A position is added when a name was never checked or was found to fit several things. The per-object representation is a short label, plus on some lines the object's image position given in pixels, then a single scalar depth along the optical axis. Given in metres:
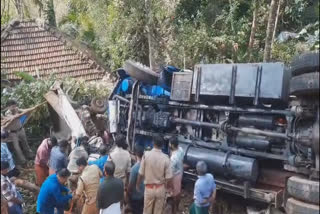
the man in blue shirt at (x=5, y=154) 6.05
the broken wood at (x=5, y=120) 6.26
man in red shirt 7.75
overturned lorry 5.54
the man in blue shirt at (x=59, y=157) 6.97
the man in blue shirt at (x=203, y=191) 5.89
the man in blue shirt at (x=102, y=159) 6.48
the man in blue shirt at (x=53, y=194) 5.76
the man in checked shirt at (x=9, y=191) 5.46
